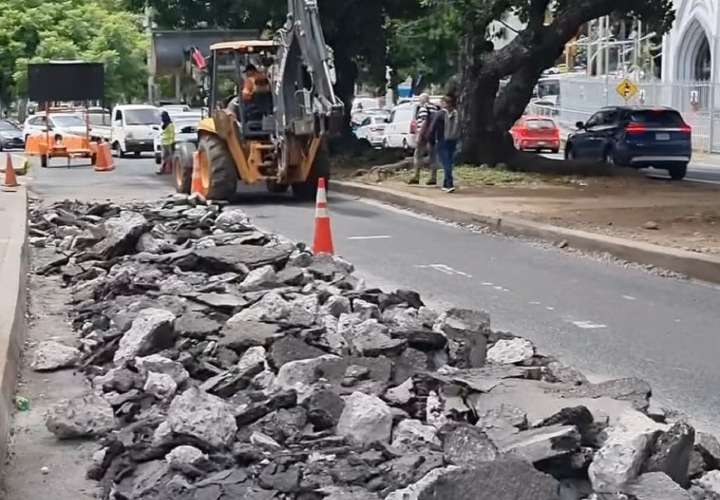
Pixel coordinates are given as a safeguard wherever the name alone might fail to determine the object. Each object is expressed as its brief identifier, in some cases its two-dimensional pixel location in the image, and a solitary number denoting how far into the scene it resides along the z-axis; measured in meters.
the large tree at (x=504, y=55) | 41.65
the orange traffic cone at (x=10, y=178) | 36.65
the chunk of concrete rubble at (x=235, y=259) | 18.29
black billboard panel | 58.50
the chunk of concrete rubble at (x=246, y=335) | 13.05
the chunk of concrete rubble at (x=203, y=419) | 9.76
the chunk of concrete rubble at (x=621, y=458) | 8.53
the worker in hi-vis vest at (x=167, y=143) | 42.89
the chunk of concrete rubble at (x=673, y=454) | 8.74
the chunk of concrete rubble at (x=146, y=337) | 13.10
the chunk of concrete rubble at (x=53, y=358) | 13.43
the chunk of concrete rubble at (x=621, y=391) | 10.79
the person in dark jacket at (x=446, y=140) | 34.45
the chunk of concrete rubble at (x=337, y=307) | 14.65
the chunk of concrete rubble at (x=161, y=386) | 11.33
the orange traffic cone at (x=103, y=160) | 50.29
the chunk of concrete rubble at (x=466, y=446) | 9.05
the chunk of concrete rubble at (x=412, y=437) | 9.57
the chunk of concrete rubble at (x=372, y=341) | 12.40
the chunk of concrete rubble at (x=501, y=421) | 9.66
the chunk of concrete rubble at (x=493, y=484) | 8.02
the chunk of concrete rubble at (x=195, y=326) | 13.61
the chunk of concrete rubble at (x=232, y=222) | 22.84
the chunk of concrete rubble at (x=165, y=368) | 11.83
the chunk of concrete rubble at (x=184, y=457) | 9.17
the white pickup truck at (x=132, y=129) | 62.51
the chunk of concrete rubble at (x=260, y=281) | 16.51
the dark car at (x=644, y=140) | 47.12
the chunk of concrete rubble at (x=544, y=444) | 8.90
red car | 68.30
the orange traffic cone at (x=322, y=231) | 20.64
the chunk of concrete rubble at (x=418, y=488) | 8.12
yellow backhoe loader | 30.51
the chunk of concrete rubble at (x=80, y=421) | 10.81
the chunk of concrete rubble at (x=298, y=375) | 11.23
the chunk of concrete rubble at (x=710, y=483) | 8.67
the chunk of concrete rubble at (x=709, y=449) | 9.26
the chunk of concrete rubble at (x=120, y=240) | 20.61
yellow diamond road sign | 69.64
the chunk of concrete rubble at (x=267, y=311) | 14.08
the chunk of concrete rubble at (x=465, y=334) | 12.62
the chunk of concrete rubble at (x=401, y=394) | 10.78
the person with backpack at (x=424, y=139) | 35.74
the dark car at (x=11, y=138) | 74.49
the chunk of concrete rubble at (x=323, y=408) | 10.15
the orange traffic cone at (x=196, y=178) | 33.69
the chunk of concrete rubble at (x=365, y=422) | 9.74
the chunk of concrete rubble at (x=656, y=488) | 8.31
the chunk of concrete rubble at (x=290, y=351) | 12.30
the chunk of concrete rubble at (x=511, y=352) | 12.55
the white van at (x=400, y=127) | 60.93
